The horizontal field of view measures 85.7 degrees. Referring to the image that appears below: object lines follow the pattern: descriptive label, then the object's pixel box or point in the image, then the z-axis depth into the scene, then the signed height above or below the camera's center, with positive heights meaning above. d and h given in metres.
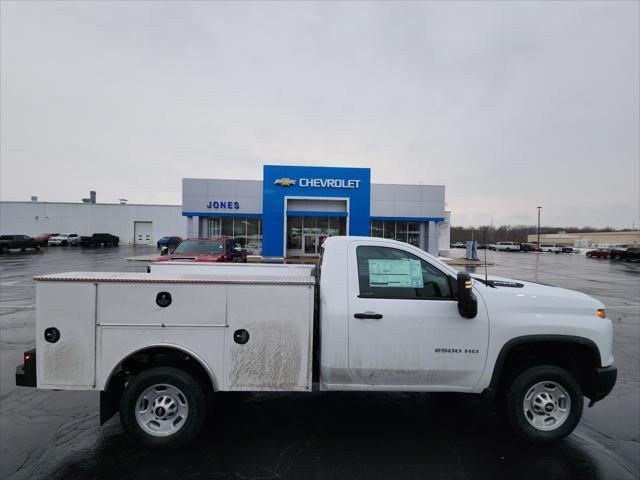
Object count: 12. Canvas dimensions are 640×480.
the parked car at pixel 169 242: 42.91 -0.78
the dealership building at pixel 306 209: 28.33 +2.55
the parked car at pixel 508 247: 66.51 -0.99
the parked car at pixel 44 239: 45.53 -0.72
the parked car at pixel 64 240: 46.25 -0.81
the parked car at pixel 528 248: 65.81 -1.10
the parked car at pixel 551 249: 63.25 -1.20
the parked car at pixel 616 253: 42.88 -1.20
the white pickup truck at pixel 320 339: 3.23 -0.97
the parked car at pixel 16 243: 33.66 -0.99
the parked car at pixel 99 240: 46.16 -0.75
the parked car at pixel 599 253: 46.62 -1.40
